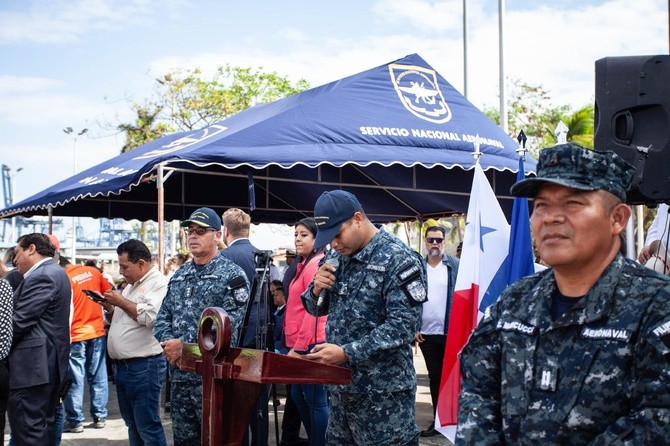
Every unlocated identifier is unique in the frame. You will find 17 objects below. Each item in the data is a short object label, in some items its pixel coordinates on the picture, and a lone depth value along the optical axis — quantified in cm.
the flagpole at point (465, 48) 1956
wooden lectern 303
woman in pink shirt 554
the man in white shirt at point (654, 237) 487
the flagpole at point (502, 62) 1750
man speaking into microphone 360
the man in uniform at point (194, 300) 471
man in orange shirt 764
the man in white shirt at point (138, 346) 545
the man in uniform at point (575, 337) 184
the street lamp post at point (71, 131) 4188
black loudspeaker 301
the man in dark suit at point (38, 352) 535
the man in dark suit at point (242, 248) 614
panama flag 474
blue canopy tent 764
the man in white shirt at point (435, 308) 697
